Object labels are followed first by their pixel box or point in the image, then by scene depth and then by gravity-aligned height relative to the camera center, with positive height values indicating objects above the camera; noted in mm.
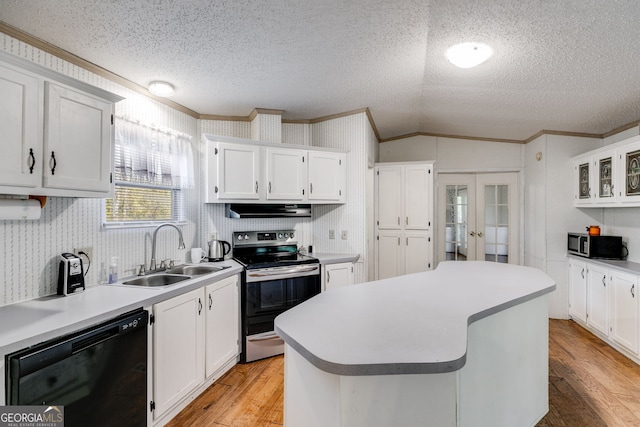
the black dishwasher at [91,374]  1290 -750
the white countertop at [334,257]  3281 -446
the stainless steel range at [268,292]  2896 -736
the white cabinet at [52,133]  1488 +445
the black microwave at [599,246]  3469 -331
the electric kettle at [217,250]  3165 -349
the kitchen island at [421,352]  1024 -508
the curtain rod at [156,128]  2462 +775
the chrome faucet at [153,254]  2617 -322
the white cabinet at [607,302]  2893 -896
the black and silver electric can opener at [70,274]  1918 -368
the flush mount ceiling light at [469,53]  2105 +1123
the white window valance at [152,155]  2455 +531
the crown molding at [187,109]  1859 +1077
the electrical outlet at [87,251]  2104 -240
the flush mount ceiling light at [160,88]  2588 +1082
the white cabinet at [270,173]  3074 +462
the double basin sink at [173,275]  2438 -492
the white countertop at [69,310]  1329 -498
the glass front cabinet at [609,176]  3045 +450
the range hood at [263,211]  3268 +59
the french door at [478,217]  4688 -3
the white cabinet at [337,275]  3268 -626
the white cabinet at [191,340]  1984 -917
